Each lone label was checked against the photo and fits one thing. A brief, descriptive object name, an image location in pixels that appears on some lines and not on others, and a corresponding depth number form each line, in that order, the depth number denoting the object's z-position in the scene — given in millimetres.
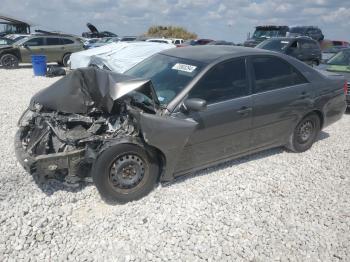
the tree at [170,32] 42706
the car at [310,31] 21850
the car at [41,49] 15695
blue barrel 13359
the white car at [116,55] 10305
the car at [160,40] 20859
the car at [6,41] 16958
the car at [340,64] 7961
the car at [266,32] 19031
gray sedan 3428
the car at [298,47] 12281
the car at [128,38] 24862
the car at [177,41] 24053
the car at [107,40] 24253
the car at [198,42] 23458
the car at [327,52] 14071
